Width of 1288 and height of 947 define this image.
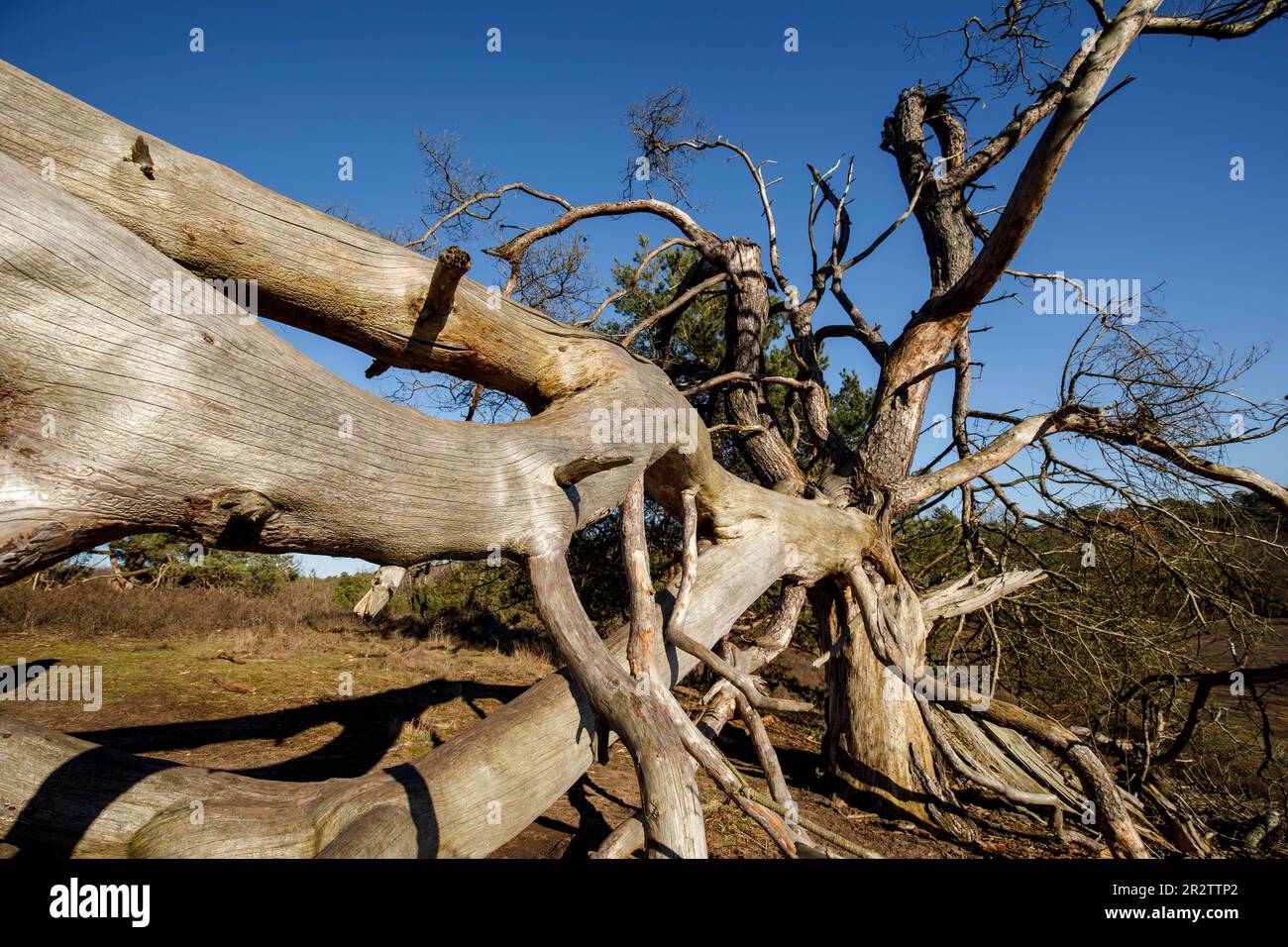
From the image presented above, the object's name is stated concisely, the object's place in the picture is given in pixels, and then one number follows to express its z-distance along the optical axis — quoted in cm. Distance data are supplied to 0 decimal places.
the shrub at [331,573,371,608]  1536
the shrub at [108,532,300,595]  1241
